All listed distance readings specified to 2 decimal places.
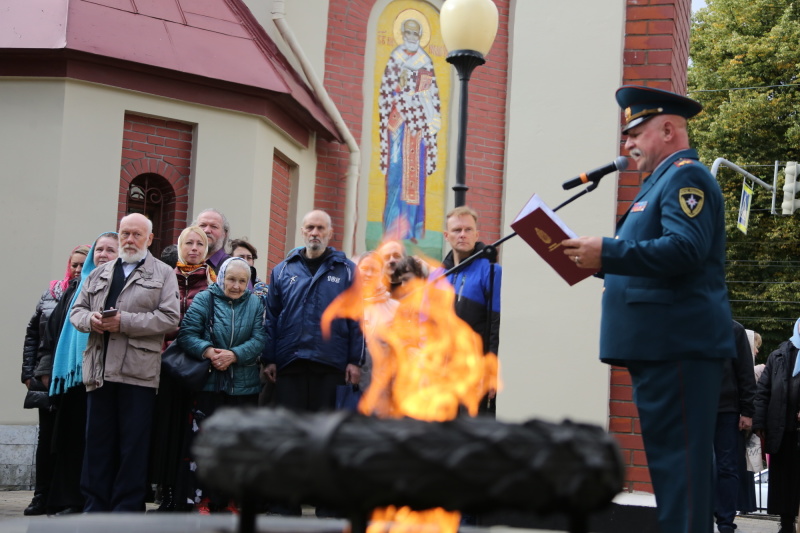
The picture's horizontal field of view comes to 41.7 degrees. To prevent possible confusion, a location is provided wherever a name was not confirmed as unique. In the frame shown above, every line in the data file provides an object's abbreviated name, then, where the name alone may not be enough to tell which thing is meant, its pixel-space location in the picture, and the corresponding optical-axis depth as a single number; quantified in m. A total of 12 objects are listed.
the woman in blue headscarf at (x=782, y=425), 8.93
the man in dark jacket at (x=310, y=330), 7.20
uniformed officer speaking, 4.18
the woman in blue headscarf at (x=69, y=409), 7.18
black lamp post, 8.40
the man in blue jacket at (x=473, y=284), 6.58
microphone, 4.73
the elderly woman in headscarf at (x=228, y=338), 7.25
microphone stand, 4.80
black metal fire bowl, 2.05
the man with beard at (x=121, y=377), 6.84
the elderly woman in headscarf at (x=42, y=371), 7.89
